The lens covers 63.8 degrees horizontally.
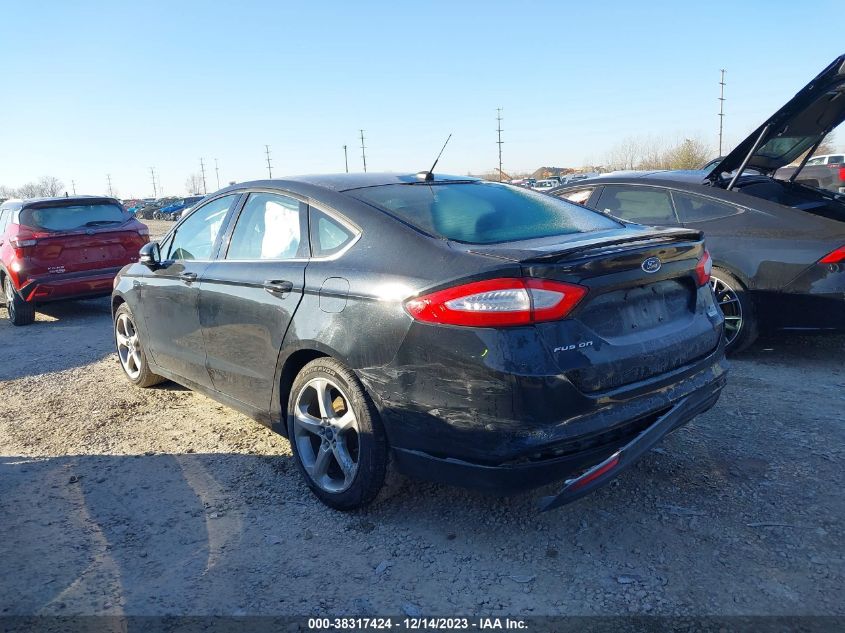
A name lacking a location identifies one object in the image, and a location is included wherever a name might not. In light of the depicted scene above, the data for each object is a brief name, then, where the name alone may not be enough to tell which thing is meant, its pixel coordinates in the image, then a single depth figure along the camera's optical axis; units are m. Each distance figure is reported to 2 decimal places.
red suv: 8.41
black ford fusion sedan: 2.58
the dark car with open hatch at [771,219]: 4.91
